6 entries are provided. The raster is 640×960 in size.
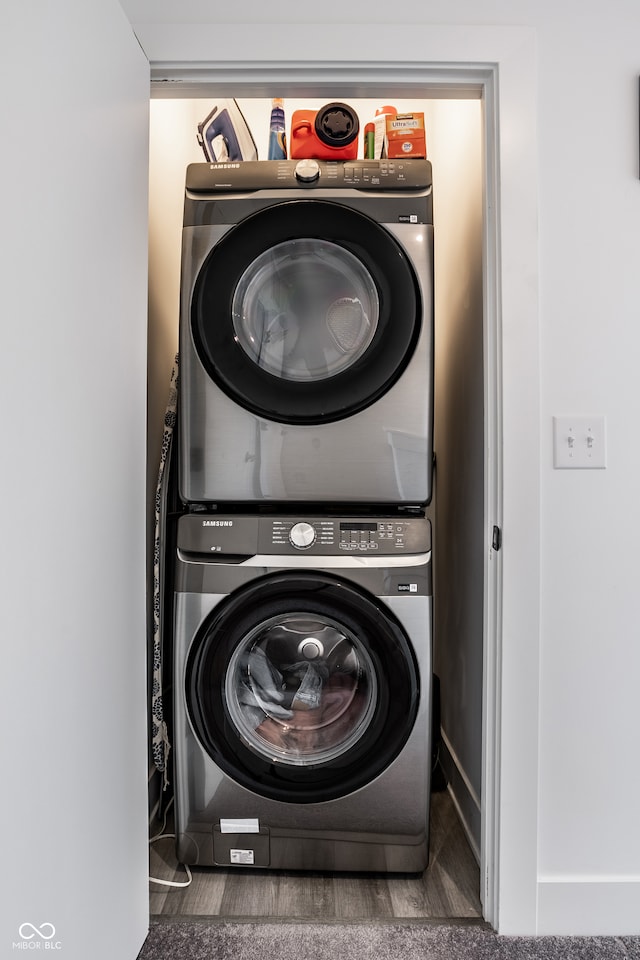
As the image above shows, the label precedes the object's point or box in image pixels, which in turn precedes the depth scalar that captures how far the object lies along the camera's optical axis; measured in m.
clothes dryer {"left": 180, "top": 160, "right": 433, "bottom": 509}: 1.67
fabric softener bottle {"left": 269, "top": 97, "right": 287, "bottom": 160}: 1.88
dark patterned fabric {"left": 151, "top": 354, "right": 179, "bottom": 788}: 1.84
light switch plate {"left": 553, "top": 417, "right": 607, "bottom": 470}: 1.50
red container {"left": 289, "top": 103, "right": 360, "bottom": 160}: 1.75
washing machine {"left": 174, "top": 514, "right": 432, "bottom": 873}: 1.64
